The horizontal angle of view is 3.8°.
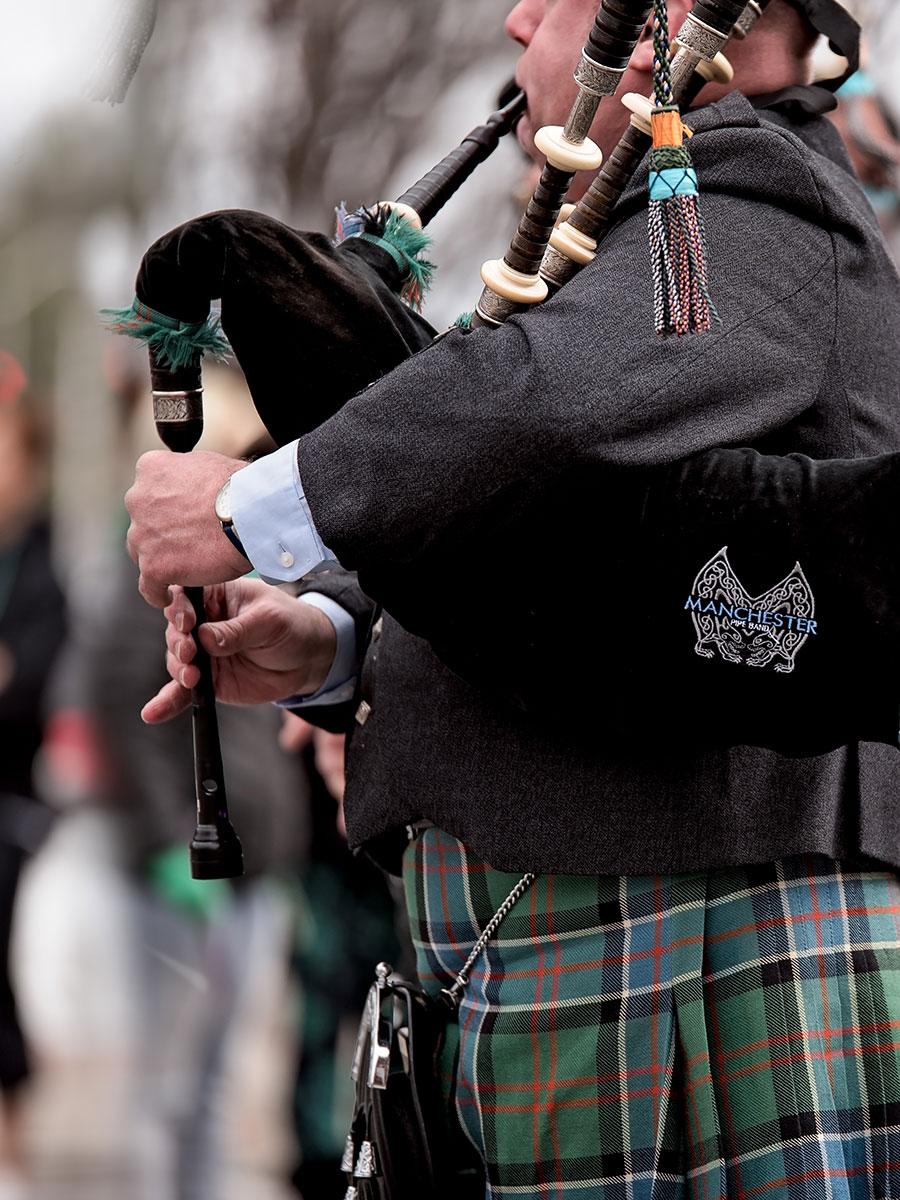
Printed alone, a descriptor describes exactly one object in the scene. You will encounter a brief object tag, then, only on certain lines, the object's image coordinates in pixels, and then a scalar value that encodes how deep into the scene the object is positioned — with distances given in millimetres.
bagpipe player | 9271
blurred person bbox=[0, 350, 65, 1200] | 13951
